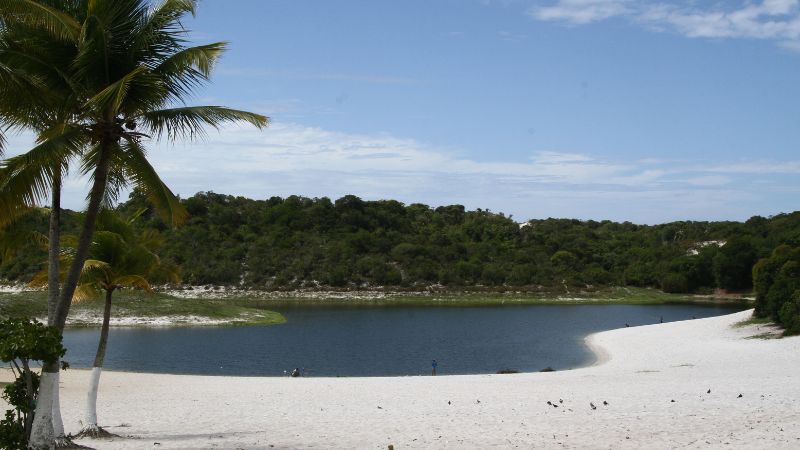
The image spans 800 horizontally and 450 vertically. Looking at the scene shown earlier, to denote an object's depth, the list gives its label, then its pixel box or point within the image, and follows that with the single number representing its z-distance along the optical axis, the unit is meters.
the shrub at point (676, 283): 102.12
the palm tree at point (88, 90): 10.68
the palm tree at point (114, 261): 14.95
